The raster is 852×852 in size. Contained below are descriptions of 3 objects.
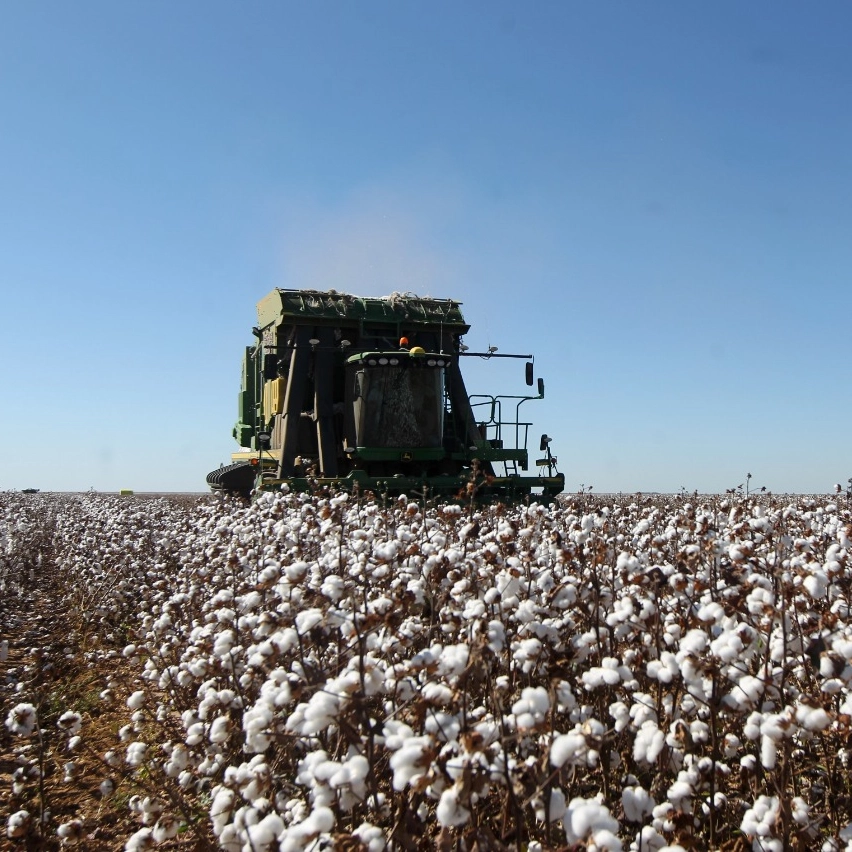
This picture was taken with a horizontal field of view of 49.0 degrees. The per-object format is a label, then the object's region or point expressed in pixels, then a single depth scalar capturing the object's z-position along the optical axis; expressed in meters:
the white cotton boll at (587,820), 2.28
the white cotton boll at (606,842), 2.19
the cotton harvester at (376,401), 15.44
